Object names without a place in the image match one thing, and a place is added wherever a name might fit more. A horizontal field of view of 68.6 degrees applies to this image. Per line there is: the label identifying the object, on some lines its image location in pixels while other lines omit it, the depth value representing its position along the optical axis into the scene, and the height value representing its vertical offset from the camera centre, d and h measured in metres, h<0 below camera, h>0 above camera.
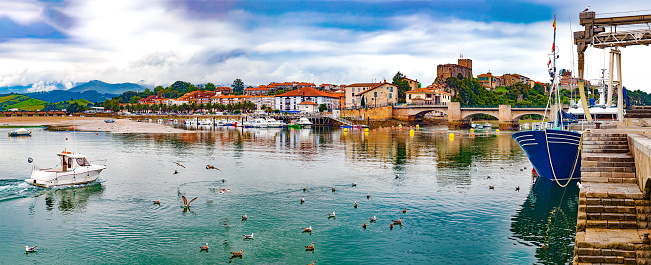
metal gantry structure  24.88 +4.42
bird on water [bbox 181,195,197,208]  23.54 -4.00
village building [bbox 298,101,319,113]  151.12 +4.56
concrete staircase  12.27 -2.73
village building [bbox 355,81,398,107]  132.38 +7.25
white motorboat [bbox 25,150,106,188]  28.03 -2.93
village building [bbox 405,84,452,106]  138.00 +6.94
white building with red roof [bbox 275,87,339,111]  158.38 +7.68
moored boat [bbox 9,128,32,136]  72.04 -1.23
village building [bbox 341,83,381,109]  147.25 +9.47
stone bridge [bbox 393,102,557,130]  104.56 +1.46
